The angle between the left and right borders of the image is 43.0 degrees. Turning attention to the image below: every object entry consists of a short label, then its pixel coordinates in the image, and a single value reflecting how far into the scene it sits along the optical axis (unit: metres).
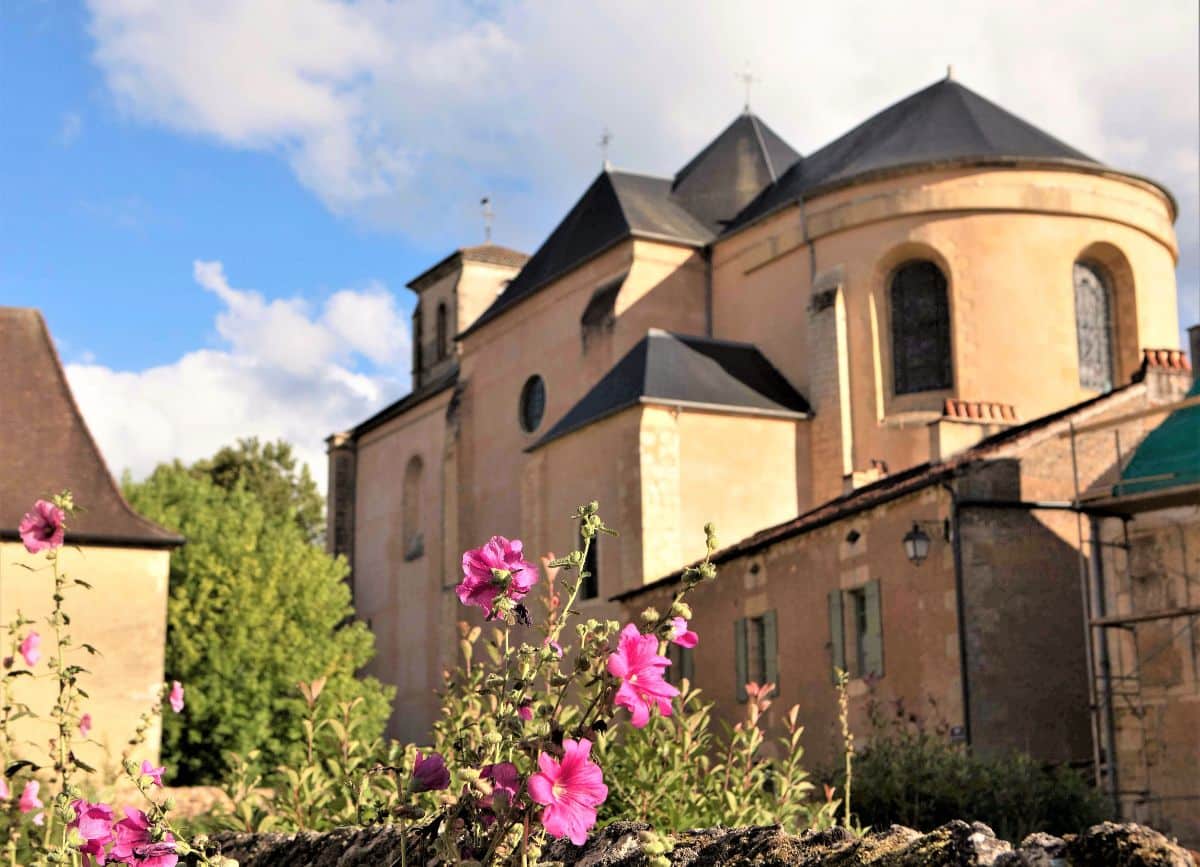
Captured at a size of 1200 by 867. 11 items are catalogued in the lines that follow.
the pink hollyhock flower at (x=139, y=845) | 3.46
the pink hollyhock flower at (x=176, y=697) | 6.42
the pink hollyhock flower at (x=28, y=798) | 5.77
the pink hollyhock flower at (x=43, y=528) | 5.31
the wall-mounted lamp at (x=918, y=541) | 17.42
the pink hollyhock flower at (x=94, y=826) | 4.00
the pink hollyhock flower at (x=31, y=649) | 6.29
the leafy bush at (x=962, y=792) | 12.45
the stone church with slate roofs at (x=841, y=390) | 17.83
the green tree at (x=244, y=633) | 31.81
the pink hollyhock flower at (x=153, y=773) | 3.78
